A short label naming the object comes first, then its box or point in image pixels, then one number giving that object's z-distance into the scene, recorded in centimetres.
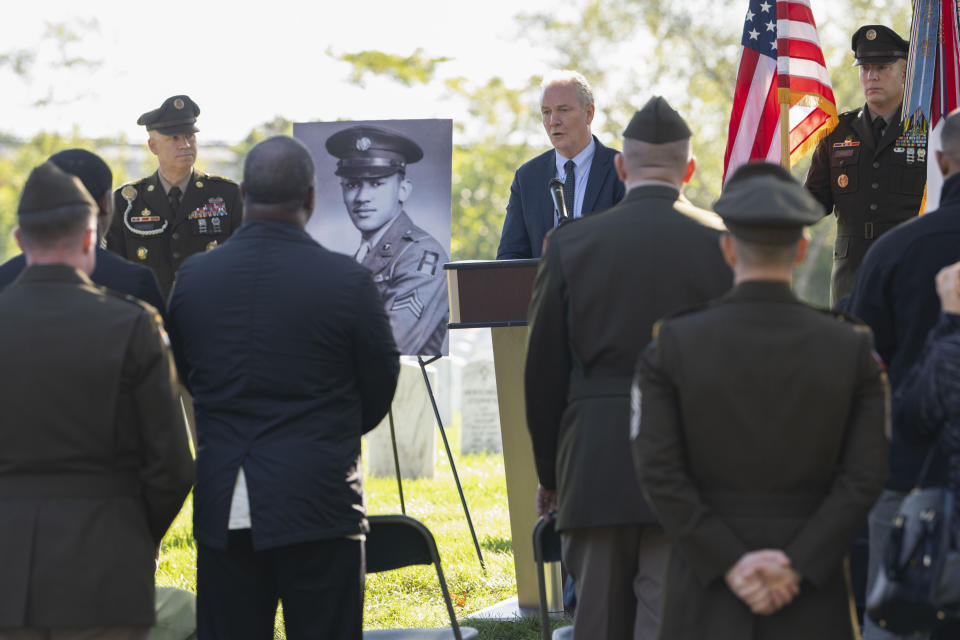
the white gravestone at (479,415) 2617
